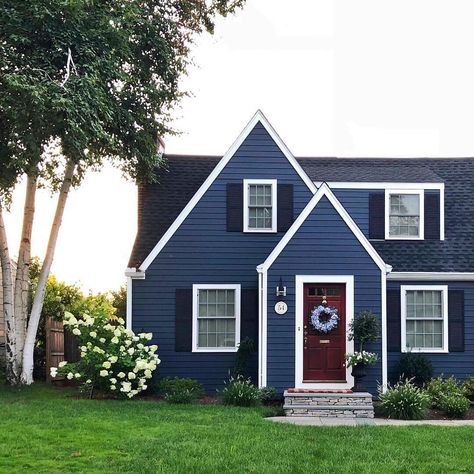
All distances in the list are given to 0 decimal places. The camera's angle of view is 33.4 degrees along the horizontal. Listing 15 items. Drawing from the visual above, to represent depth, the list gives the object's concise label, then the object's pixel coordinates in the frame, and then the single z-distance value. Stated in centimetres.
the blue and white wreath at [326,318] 1703
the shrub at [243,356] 1777
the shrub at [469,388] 1728
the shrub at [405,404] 1479
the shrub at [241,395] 1568
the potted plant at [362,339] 1641
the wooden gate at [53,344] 2030
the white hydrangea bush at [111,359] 1656
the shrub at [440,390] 1588
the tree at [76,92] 1583
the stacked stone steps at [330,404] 1508
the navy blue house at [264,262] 1831
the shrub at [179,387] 1677
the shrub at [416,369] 1778
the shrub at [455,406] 1509
